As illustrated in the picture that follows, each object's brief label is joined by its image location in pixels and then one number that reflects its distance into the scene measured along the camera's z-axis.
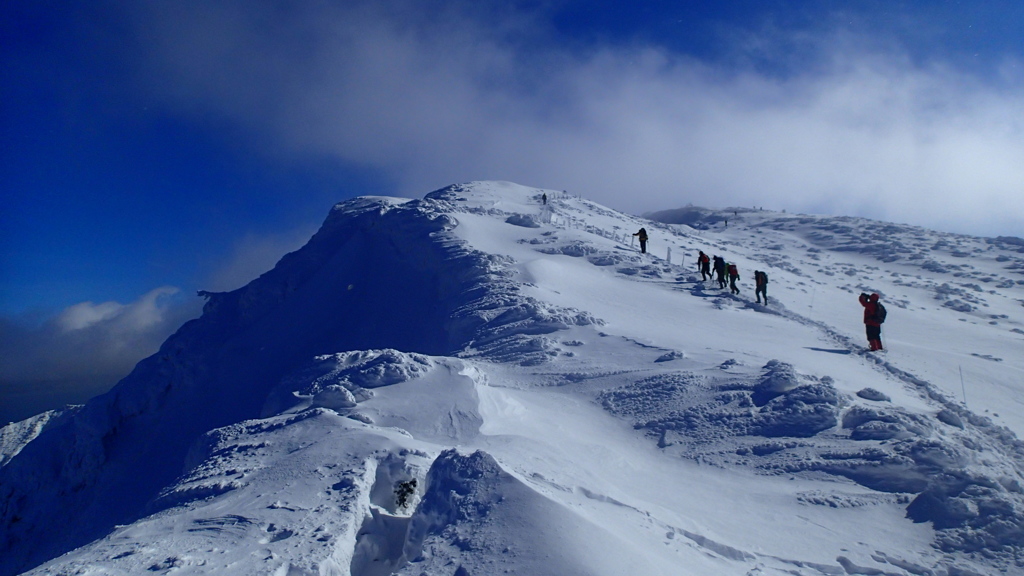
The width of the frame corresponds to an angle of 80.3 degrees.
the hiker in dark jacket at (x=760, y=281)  19.95
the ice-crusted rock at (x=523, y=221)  29.55
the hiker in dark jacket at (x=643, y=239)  26.79
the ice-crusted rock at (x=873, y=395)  10.27
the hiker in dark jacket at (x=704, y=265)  22.89
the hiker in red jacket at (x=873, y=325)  15.59
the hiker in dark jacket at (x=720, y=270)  21.80
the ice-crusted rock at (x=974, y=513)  6.48
